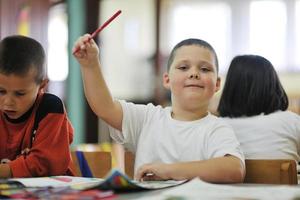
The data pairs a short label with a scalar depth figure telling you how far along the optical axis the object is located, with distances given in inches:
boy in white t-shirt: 133.3
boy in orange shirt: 132.6
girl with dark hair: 151.3
